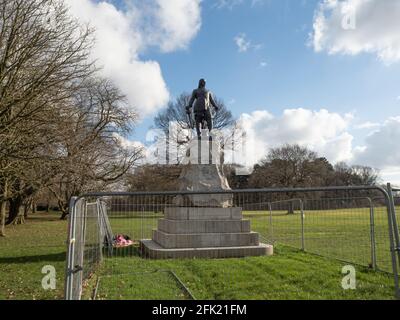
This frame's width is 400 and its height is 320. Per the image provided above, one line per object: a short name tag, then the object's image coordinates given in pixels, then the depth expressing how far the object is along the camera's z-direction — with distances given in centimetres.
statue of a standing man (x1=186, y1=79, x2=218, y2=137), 1430
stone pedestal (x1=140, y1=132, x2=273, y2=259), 1095
